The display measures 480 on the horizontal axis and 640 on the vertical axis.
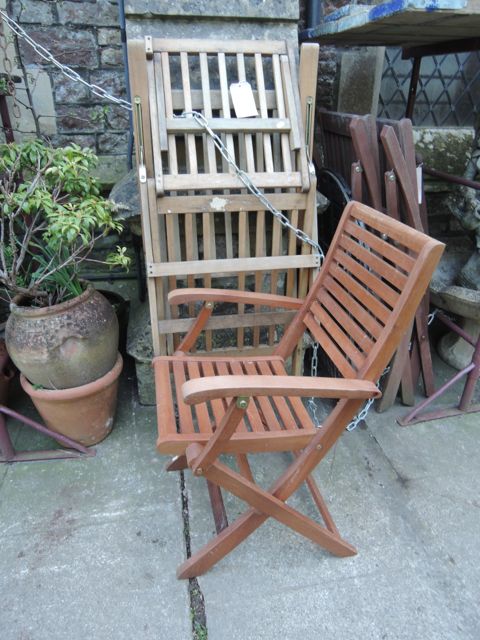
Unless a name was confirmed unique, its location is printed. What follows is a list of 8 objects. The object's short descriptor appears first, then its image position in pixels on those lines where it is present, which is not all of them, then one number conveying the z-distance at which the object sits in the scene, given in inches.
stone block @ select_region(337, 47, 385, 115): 129.7
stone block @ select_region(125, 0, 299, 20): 81.2
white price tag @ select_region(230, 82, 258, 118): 80.0
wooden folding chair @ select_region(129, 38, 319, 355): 77.3
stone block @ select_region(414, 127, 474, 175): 130.0
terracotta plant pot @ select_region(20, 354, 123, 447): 85.3
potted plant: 77.4
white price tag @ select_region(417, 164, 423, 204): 85.4
